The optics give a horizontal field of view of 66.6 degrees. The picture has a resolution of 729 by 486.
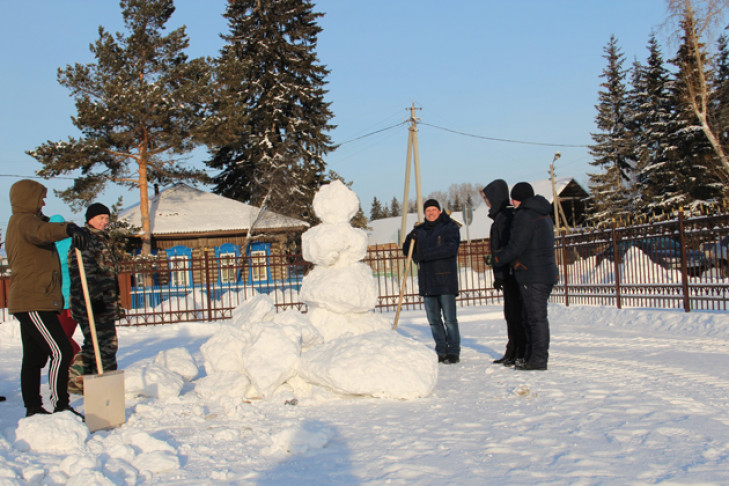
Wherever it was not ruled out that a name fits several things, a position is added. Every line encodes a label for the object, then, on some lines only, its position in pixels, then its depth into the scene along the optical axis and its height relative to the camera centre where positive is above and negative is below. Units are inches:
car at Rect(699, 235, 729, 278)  350.6 -6.5
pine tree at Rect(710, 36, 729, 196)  844.0 +235.1
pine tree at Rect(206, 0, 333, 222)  1086.4 +330.3
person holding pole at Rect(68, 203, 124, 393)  197.3 -6.2
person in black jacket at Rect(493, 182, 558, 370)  214.4 -5.4
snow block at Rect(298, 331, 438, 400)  181.8 -36.4
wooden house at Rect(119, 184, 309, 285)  926.4 +65.1
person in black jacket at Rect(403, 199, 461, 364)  240.2 -6.9
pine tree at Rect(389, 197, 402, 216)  4192.4 +385.4
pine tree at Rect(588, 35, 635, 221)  1317.7 +244.2
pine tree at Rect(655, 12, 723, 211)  952.3 +146.8
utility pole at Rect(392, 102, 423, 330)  892.6 +170.7
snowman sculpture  225.1 -5.3
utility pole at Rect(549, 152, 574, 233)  1104.9 +138.5
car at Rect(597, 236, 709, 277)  376.5 -6.4
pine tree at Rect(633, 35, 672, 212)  1045.8 +229.5
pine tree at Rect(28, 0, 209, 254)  789.9 +237.5
